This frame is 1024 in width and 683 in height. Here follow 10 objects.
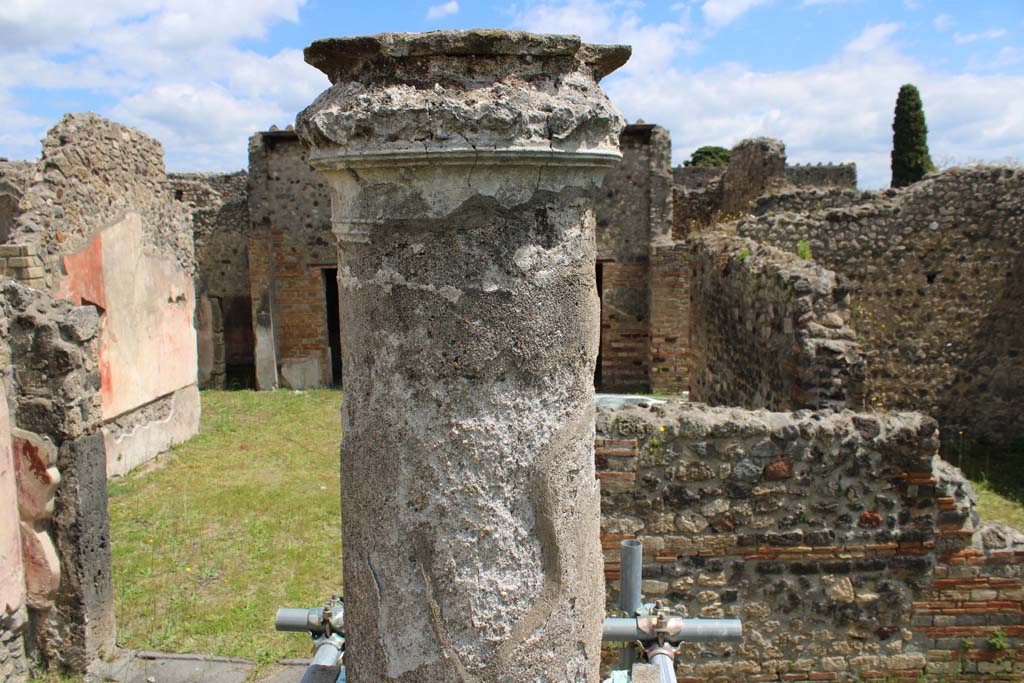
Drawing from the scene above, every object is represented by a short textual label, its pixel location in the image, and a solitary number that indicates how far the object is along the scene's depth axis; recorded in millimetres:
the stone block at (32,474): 4895
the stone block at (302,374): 14227
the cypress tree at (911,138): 26547
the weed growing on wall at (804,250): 8938
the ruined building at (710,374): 4738
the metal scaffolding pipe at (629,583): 2768
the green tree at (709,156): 40150
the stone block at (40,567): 4898
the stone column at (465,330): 1598
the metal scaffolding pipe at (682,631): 2475
